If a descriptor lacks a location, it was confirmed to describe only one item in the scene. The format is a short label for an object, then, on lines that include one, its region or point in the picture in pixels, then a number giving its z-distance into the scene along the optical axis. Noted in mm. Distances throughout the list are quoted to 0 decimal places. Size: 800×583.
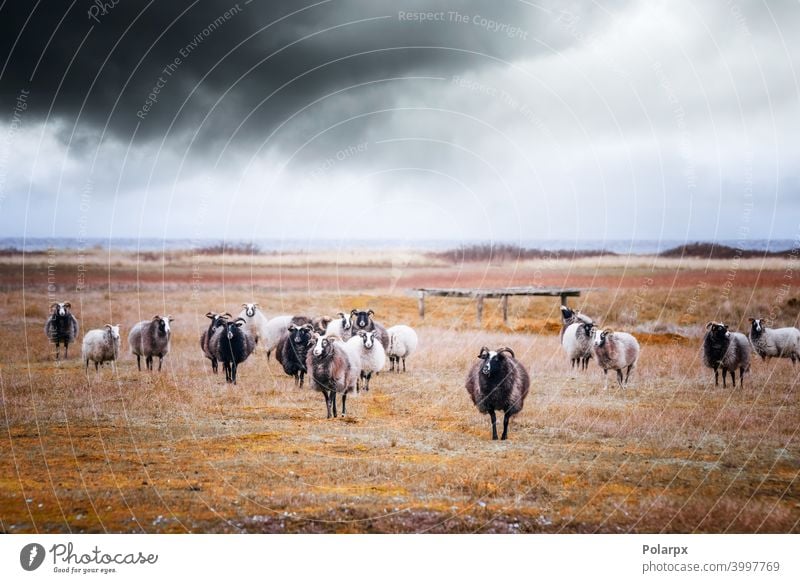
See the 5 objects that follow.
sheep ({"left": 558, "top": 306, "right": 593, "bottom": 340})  21594
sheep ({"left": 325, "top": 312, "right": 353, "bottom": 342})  18953
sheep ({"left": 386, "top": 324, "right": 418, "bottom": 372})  19594
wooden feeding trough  29609
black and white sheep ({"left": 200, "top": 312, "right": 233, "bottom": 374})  18297
